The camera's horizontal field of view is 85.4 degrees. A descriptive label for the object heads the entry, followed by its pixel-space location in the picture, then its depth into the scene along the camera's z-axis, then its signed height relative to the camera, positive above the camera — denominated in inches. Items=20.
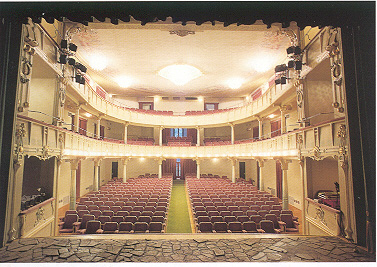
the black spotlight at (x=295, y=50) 308.2 +158.7
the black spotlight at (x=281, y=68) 335.9 +144.1
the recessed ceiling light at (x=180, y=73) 549.6 +232.4
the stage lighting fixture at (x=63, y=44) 301.7 +162.9
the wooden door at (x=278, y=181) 587.8 -73.4
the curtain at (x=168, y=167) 949.2 -55.9
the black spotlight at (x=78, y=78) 349.4 +130.5
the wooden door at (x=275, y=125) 617.5 +92.9
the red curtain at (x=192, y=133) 964.0 +102.2
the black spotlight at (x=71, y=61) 316.2 +143.7
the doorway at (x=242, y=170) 828.9 -60.4
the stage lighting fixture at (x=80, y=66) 344.5 +148.2
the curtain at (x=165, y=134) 969.0 +99.1
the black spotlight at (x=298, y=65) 298.5 +132.3
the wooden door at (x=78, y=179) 559.1 -69.3
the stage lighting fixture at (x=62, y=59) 293.6 +137.8
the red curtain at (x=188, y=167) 950.4 -55.5
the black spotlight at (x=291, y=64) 312.2 +139.6
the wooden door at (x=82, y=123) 601.9 +93.4
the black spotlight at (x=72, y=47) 310.4 +163.5
